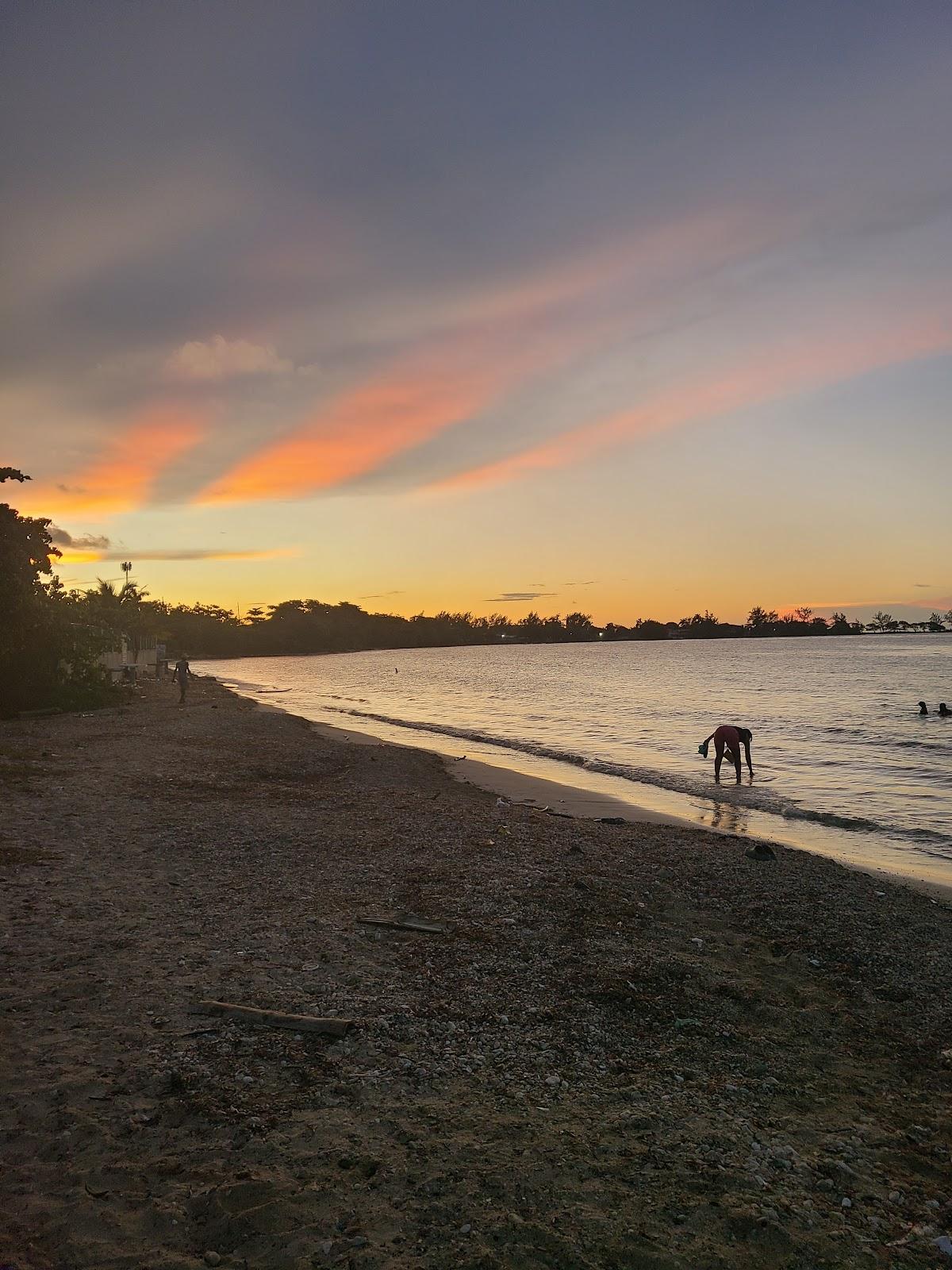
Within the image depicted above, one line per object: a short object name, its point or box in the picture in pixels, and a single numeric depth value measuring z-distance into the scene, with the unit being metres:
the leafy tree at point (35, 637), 29.92
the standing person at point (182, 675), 41.06
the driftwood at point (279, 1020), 6.34
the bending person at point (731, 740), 23.73
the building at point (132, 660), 49.47
